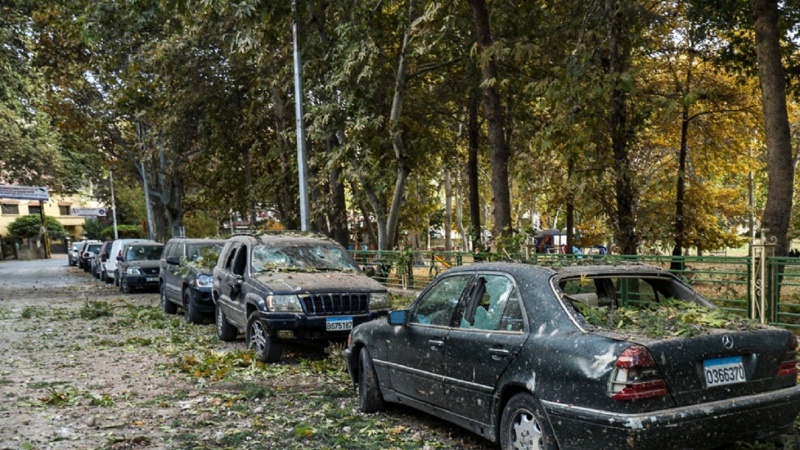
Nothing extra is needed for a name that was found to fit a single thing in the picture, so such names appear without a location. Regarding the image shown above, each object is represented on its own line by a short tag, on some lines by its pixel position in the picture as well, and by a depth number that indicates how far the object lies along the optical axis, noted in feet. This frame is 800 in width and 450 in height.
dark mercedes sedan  13.53
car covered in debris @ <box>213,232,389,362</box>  30.48
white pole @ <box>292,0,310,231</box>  59.62
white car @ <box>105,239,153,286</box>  92.83
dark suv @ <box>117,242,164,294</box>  76.69
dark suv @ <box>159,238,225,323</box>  45.75
